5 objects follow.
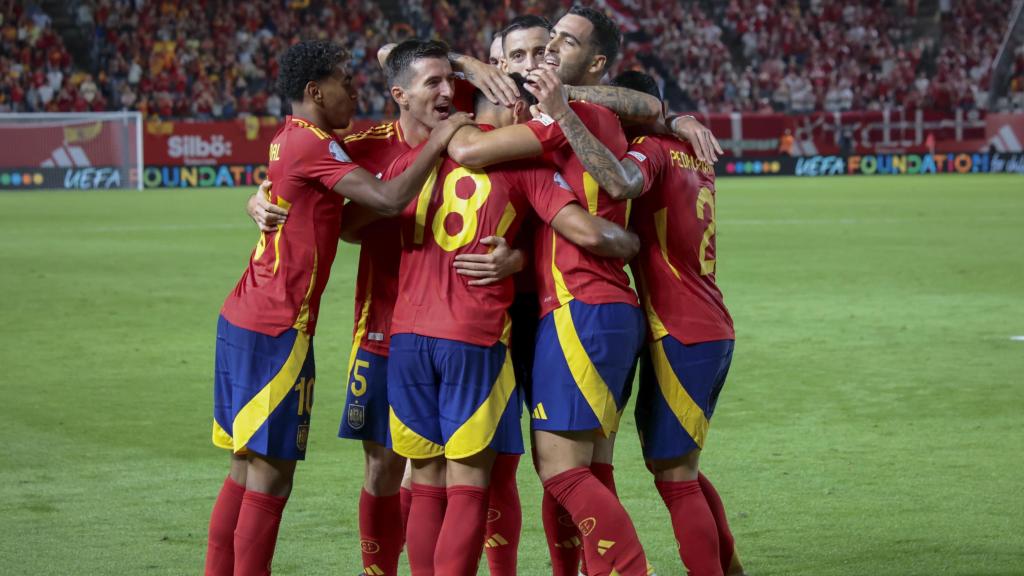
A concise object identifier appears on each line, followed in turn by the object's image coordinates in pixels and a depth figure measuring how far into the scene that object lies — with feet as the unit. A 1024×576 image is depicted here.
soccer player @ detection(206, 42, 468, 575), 28.71
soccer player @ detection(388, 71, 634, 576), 27.58
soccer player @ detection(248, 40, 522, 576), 29.25
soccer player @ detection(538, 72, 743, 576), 29.91
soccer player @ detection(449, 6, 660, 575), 27.43
